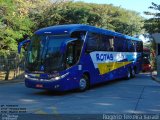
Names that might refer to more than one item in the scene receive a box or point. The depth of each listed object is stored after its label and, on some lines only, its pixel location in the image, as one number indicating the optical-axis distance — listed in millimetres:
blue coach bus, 15602
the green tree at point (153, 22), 36844
